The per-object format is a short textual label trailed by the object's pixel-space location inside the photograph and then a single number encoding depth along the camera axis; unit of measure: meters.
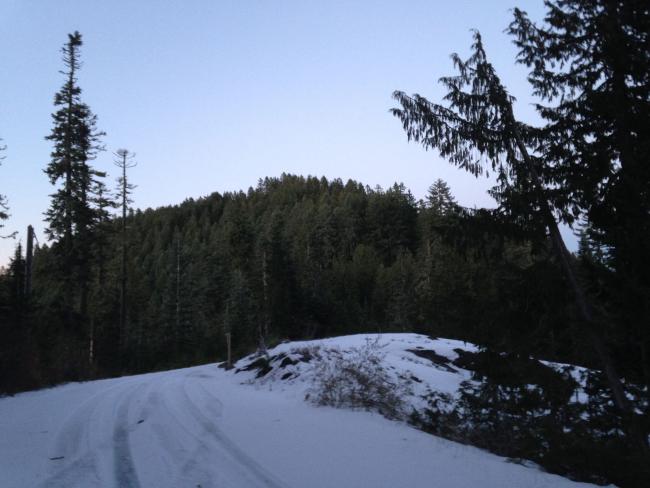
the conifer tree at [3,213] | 20.67
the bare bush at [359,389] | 7.11
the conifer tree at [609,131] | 6.75
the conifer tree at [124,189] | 34.17
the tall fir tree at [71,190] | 24.52
